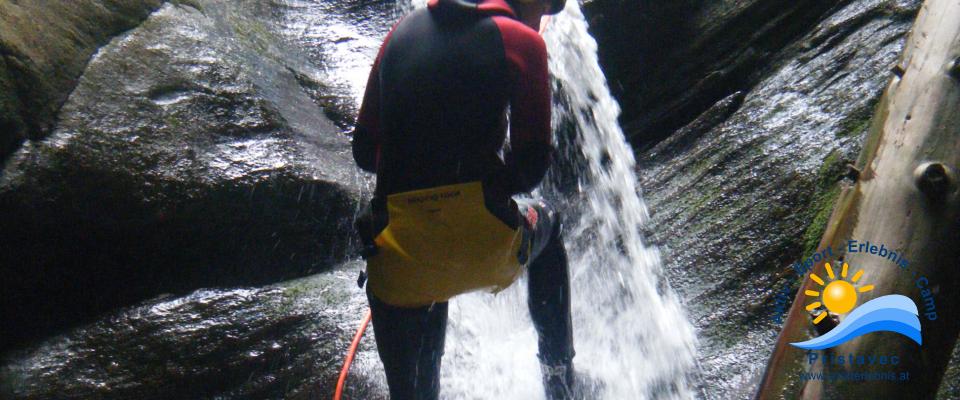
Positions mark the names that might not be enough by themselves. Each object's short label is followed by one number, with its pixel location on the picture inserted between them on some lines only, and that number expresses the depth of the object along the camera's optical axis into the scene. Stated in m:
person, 2.19
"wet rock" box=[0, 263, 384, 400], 3.27
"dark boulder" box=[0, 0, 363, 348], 3.62
